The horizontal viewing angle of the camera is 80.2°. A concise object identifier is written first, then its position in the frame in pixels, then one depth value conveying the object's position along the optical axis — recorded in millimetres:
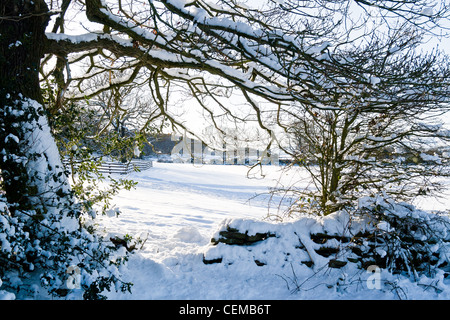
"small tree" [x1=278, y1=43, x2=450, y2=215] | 3670
